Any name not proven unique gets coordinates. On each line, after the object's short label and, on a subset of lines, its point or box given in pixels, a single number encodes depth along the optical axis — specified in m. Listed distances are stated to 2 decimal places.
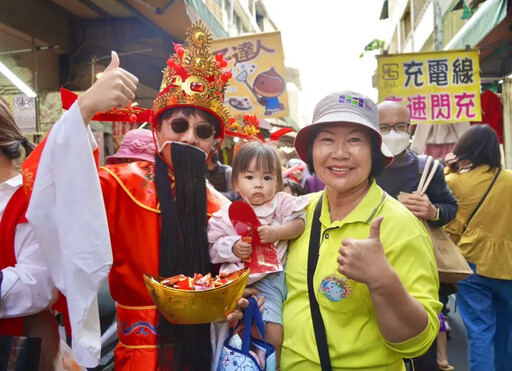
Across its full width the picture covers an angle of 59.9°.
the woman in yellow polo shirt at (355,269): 1.60
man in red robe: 1.72
